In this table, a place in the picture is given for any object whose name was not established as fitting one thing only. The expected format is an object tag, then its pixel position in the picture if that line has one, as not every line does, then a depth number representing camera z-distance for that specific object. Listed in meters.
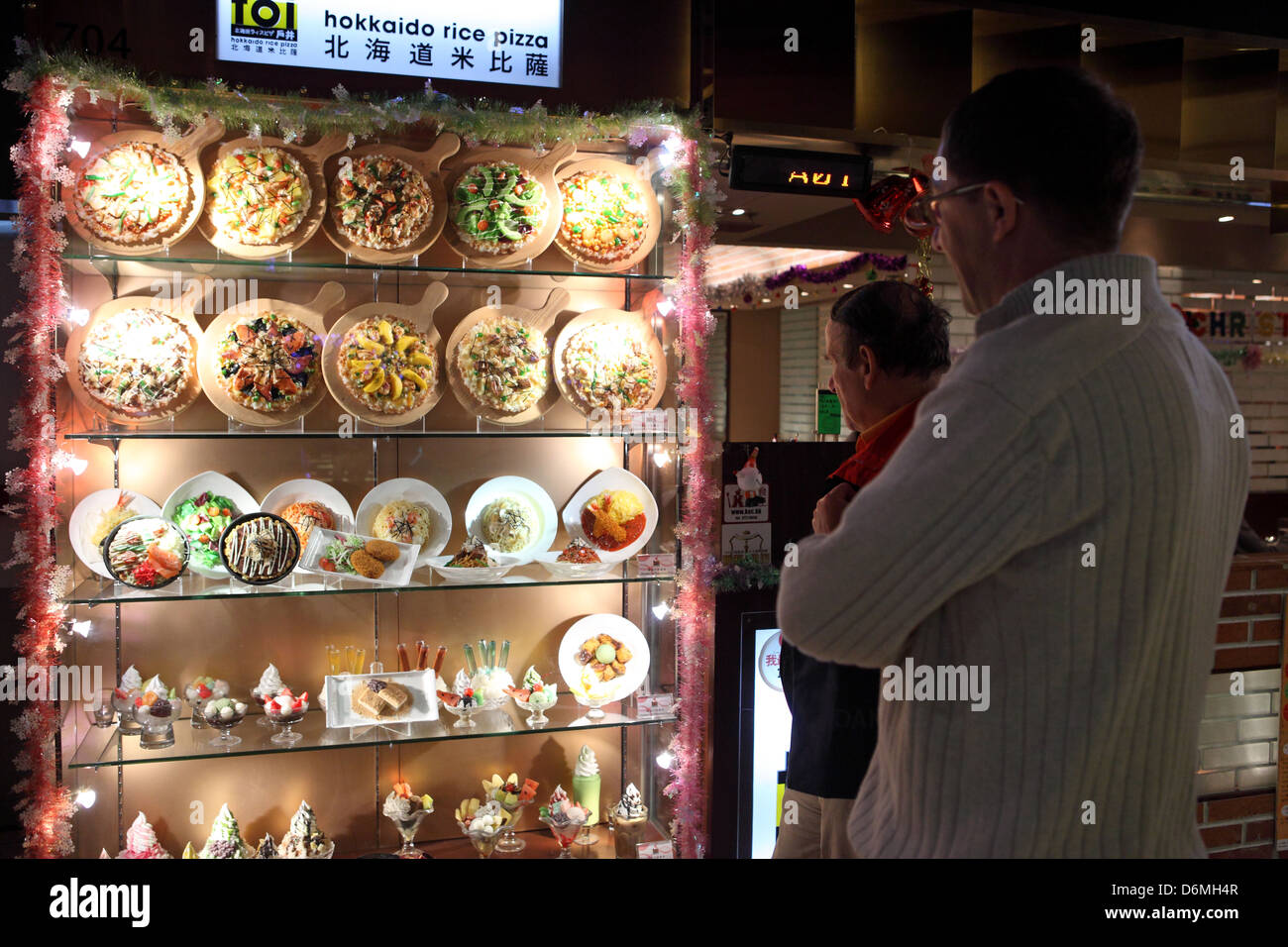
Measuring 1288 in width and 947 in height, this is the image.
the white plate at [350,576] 2.63
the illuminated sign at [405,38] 2.46
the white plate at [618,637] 2.88
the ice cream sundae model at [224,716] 2.54
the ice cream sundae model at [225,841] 2.53
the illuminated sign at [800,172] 3.30
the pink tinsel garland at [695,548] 2.69
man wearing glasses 0.96
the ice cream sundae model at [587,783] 2.91
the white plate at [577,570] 2.80
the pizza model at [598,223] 2.78
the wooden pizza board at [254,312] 2.53
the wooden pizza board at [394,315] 2.63
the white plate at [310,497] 2.68
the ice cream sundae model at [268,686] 2.66
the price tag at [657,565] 2.84
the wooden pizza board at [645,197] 2.80
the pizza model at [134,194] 2.37
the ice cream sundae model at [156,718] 2.47
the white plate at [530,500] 2.86
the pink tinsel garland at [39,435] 2.22
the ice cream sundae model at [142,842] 2.47
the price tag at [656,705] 2.83
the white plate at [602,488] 2.91
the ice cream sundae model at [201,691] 2.61
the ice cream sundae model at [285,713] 2.57
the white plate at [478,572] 2.70
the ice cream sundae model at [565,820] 2.78
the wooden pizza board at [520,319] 2.76
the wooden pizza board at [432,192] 2.63
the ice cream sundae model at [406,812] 2.69
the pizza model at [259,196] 2.49
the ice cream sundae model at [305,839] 2.59
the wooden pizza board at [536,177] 2.72
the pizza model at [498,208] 2.68
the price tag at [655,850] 2.73
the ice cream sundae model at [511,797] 2.80
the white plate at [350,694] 2.65
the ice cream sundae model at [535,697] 2.79
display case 2.52
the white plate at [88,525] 2.44
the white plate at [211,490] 2.57
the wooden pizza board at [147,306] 2.40
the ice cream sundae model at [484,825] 2.72
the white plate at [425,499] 2.77
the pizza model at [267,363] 2.54
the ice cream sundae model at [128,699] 2.48
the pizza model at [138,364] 2.41
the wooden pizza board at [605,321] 2.81
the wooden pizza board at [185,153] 2.40
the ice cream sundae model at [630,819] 2.84
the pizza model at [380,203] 2.60
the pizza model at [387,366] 2.64
